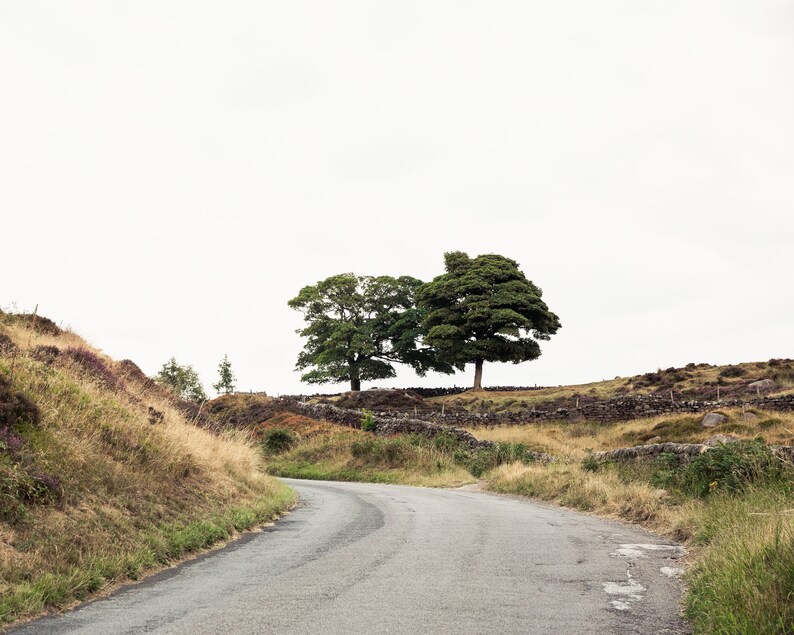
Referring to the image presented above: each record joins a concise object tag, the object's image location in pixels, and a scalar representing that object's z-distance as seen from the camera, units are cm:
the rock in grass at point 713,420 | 3127
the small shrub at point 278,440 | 3644
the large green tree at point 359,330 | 6425
